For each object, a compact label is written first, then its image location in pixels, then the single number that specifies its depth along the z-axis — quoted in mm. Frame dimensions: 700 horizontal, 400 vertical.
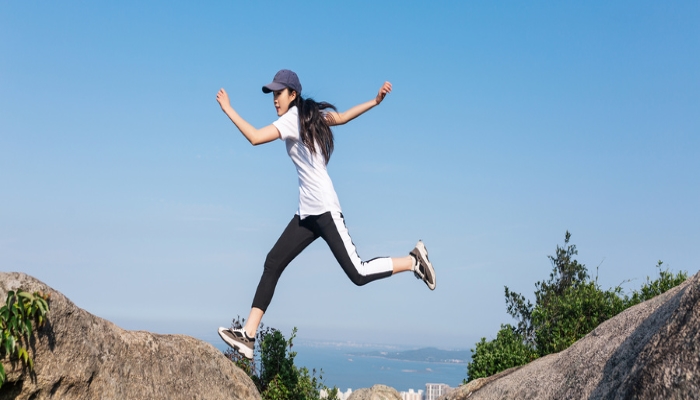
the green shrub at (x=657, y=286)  12406
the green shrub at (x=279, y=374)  12008
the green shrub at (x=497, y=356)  10891
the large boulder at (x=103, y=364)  6516
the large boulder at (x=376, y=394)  13883
